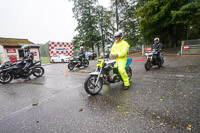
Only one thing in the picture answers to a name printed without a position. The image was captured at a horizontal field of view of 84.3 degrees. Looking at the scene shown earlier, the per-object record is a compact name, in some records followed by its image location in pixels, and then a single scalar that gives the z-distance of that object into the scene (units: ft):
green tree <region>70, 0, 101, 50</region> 76.13
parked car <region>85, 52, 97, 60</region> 60.44
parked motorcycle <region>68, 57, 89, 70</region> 29.25
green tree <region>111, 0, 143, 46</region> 77.20
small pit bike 10.76
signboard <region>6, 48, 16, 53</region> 50.30
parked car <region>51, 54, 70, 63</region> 53.28
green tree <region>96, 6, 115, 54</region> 85.25
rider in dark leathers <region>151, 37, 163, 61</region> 21.02
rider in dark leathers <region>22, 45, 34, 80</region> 19.38
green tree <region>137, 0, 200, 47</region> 43.73
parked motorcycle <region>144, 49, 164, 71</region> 20.34
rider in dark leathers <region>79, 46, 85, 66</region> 30.61
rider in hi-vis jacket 10.96
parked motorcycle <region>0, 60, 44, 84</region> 17.60
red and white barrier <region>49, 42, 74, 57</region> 57.11
